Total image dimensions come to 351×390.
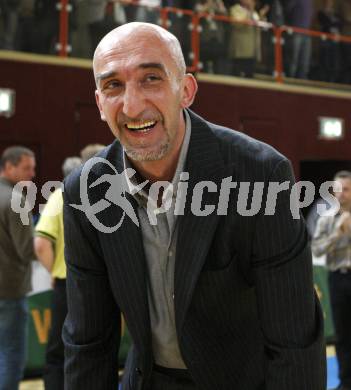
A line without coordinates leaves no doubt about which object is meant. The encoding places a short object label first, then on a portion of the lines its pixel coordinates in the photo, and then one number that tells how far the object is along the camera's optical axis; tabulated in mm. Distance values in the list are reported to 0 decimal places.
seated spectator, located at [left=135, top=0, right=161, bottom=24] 8281
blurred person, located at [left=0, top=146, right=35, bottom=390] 4133
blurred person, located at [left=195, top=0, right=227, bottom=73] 8977
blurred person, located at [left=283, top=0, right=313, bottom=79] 9898
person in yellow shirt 4125
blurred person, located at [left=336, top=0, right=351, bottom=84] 10422
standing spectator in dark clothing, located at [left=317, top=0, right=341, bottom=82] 10203
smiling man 1455
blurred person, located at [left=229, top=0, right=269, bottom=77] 9219
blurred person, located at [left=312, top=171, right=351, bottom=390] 5105
